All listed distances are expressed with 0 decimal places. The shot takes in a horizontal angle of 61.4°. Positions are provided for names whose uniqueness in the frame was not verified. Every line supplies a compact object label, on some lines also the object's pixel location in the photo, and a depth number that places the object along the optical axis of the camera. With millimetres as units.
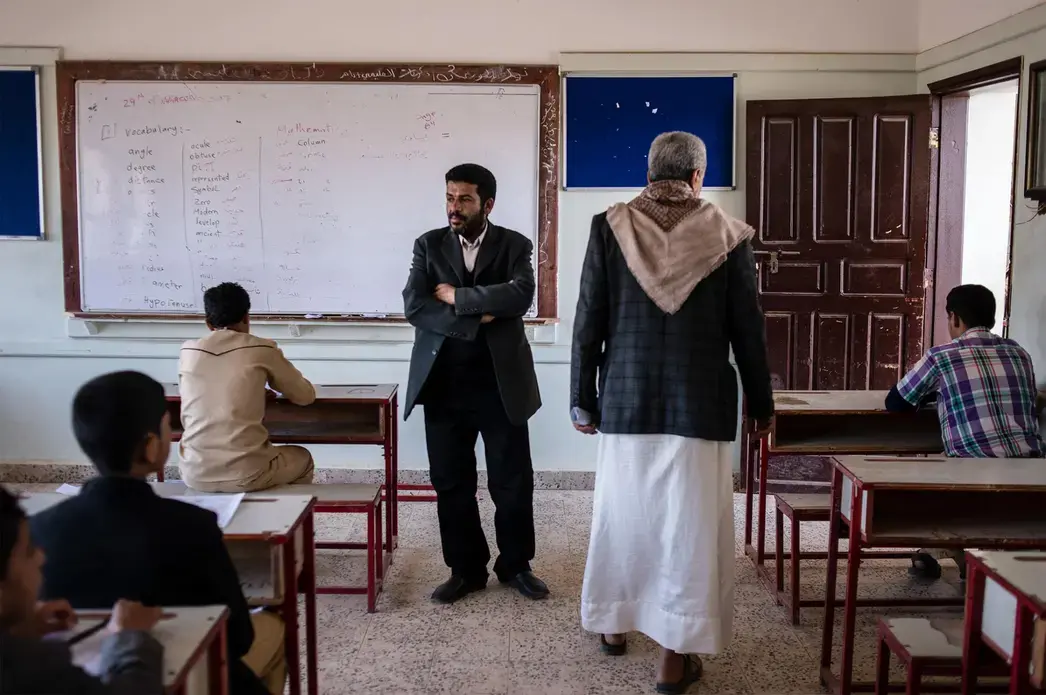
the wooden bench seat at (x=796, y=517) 2953
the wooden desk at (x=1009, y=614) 1527
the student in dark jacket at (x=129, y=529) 1399
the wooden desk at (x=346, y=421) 3424
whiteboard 4414
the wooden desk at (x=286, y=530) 1888
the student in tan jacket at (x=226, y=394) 2678
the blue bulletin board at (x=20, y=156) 4449
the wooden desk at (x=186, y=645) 1224
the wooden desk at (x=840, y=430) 3199
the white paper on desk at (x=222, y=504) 1952
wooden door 4332
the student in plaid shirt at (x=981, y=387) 2783
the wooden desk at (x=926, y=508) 2248
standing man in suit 2967
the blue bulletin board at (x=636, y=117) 4418
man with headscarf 2336
